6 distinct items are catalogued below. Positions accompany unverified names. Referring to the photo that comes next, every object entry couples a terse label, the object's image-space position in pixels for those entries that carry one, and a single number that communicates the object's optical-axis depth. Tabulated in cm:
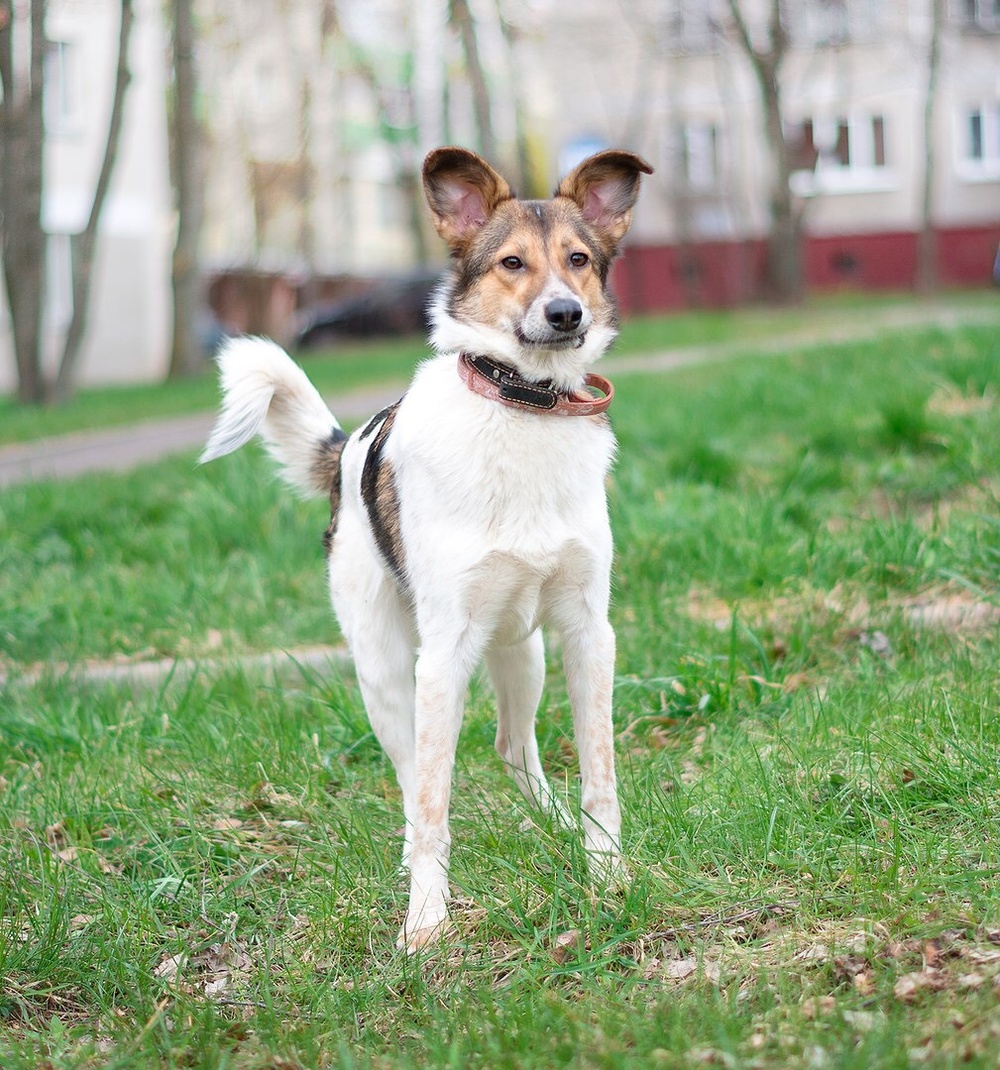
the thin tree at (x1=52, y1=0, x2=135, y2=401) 1410
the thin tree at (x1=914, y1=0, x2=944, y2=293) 2445
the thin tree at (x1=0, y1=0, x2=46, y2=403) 1328
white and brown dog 329
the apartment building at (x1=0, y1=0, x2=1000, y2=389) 2586
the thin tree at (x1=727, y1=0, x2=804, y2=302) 2070
